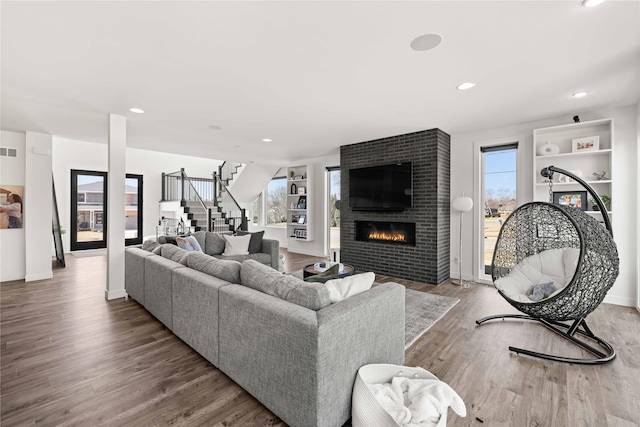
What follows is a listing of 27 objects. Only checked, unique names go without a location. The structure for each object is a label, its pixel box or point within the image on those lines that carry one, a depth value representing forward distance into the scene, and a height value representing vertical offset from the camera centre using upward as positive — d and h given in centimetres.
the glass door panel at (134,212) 871 +8
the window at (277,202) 920 +42
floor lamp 464 +15
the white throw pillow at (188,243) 433 -43
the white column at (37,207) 480 +13
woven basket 145 -100
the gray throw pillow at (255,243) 528 -52
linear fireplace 511 -33
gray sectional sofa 154 -74
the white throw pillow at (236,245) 504 -54
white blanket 149 -103
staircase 798 +27
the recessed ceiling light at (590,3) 182 +133
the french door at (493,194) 462 +32
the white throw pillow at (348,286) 185 -48
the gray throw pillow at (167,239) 459 -40
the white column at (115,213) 388 +2
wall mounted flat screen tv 499 +49
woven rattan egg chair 246 -46
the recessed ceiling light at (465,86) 301 +135
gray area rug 292 -117
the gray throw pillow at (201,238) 511 -41
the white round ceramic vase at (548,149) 398 +90
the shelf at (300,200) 739 +34
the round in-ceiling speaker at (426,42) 216 +132
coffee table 382 -77
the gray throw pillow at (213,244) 514 -53
